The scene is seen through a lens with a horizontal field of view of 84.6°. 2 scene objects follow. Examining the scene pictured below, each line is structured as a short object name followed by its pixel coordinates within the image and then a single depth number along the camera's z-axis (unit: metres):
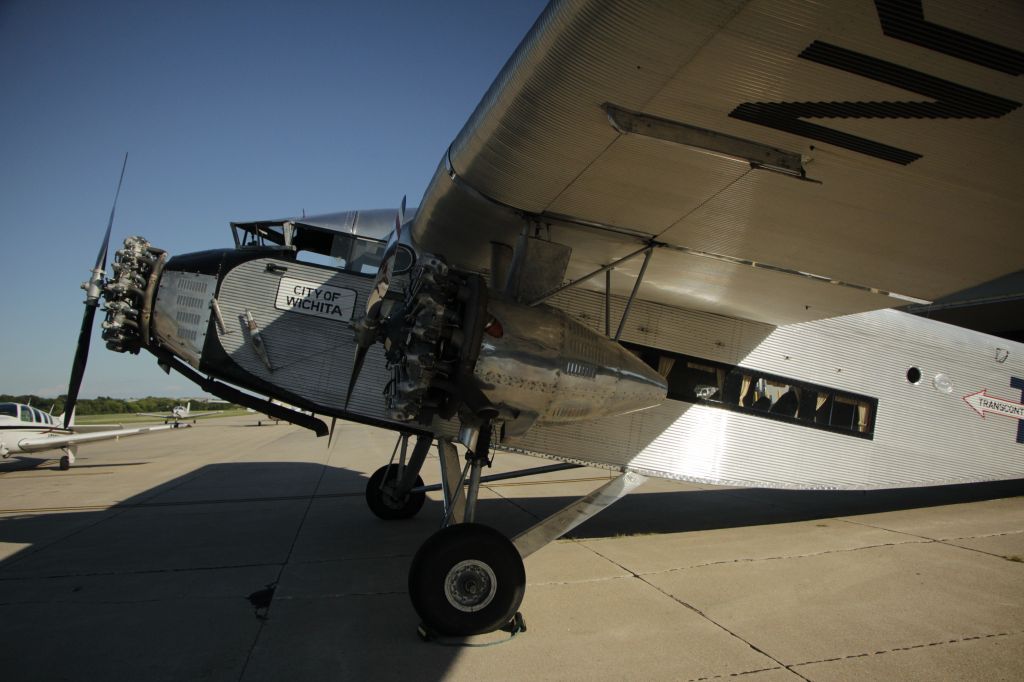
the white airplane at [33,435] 15.07
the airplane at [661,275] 2.55
